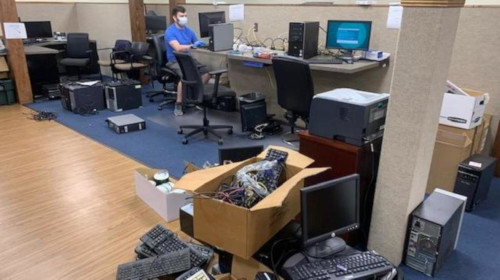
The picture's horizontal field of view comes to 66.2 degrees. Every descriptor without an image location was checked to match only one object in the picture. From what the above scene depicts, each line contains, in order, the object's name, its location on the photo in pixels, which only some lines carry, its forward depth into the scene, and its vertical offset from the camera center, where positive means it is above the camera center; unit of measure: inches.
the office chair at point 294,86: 136.6 -25.7
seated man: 195.8 -14.5
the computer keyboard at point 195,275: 67.0 -44.4
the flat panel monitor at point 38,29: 276.1 -14.3
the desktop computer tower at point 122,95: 210.4 -45.0
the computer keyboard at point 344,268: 66.2 -43.0
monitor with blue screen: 150.6 -8.0
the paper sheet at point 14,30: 211.8 -11.7
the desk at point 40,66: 235.8 -34.7
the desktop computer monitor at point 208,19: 198.5 -3.8
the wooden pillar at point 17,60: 209.4 -28.5
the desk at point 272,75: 149.2 -28.5
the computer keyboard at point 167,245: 81.6 -49.8
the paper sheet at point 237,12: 200.1 -0.1
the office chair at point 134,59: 248.8 -30.7
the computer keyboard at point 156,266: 76.0 -48.9
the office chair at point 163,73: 212.8 -33.2
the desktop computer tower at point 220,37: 187.2 -11.9
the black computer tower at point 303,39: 156.8 -10.2
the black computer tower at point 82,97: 204.1 -45.2
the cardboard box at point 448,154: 118.2 -41.3
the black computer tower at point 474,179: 112.1 -45.8
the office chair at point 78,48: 270.4 -26.4
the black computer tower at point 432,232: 84.6 -46.4
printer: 84.7 -22.1
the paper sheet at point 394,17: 145.2 -0.9
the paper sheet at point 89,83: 209.8 -38.8
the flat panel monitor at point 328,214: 69.5 -36.2
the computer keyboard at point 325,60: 150.3 -17.8
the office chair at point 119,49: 259.8 -25.7
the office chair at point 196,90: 152.6 -31.8
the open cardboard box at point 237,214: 63.8 -33.8
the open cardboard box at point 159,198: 105.7 -50.5
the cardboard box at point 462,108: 118.2 -27.4
